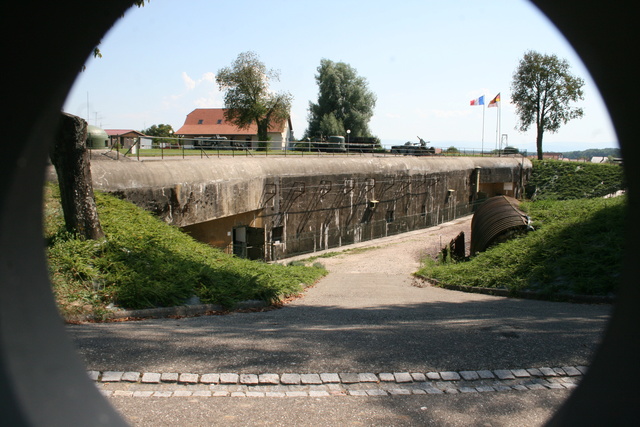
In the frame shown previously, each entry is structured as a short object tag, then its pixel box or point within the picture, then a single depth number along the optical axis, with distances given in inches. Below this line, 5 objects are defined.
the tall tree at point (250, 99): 1590.8
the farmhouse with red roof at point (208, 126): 2527.3
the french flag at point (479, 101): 1917.3
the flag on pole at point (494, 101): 1846.5
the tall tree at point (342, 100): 2187.5
